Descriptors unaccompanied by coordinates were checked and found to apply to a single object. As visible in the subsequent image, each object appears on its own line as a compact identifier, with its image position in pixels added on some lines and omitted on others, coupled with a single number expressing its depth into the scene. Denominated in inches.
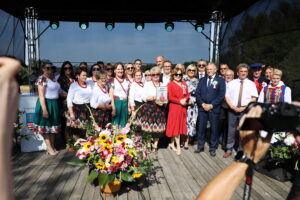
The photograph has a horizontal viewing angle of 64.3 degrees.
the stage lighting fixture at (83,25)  449.4
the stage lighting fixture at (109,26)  452.1
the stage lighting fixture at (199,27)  408.0
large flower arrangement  111.3
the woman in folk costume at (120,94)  182.9
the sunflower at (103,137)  115.0
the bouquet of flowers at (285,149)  134.3
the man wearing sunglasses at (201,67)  213.7
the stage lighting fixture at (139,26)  444.5
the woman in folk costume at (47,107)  167.5
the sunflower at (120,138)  115.4
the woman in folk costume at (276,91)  162.6
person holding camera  35.2
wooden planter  117.6
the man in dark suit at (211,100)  183.0
